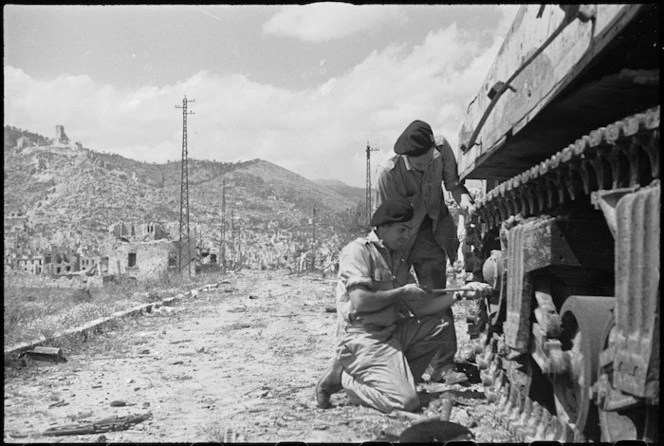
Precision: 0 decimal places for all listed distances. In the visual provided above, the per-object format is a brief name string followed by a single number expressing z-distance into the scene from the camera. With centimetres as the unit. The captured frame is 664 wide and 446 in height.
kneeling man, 422
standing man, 537
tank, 261
